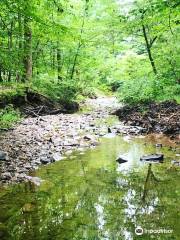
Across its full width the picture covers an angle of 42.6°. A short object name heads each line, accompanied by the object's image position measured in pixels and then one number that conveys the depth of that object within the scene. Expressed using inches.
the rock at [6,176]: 160.3
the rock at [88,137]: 265.1
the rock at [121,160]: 191.3
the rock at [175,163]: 178.4
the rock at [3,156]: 188.1
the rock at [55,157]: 197.5
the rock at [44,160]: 192.7
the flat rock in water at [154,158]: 189.7
